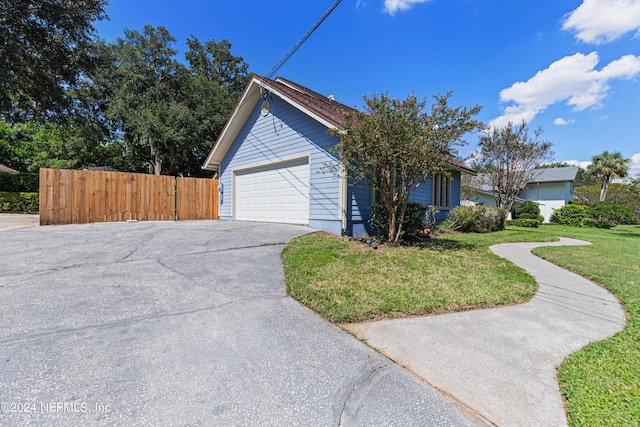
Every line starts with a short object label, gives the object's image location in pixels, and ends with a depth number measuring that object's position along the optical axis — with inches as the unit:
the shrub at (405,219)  306.9
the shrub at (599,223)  721.6
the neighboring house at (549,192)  999.6
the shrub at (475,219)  447.8
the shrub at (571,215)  795.4
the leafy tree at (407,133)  238.8
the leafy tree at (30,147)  875.0
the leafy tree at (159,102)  773.3
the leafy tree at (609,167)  1112.8
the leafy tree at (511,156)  502.9
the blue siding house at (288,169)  331.0
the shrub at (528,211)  890.1
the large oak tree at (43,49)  455.8
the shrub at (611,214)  706.2
